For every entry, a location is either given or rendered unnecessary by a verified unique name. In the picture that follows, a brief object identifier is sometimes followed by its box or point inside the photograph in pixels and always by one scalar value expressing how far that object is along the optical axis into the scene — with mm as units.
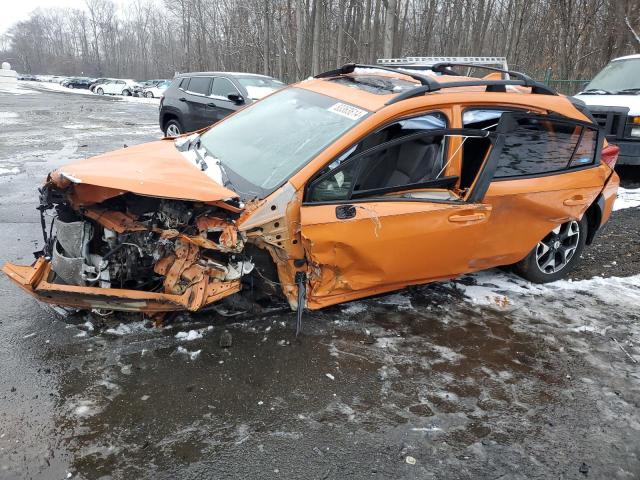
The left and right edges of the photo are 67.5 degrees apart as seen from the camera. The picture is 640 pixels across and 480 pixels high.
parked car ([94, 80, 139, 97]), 43894
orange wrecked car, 3152
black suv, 9898
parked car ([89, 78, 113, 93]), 45294
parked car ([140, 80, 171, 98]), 39625
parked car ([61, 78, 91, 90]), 51000
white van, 7816
